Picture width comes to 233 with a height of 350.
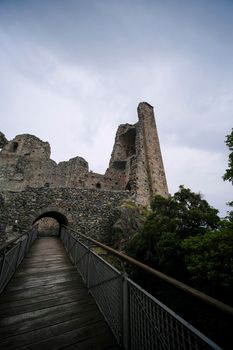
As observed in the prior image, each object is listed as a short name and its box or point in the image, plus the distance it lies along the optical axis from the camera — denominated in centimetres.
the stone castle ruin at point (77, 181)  1016
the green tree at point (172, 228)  530
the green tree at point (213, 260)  344
